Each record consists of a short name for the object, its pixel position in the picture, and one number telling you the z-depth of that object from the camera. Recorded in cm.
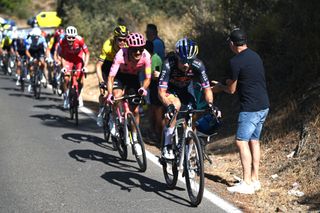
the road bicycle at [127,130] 920
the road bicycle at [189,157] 728
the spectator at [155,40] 1234
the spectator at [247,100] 785
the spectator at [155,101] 1138
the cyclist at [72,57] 1372
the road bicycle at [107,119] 1063
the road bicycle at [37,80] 1758
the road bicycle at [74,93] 1347
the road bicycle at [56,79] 1750
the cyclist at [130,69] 930
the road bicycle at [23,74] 1955
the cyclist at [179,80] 780
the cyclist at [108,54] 1057
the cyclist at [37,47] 1827
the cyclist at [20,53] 2064
